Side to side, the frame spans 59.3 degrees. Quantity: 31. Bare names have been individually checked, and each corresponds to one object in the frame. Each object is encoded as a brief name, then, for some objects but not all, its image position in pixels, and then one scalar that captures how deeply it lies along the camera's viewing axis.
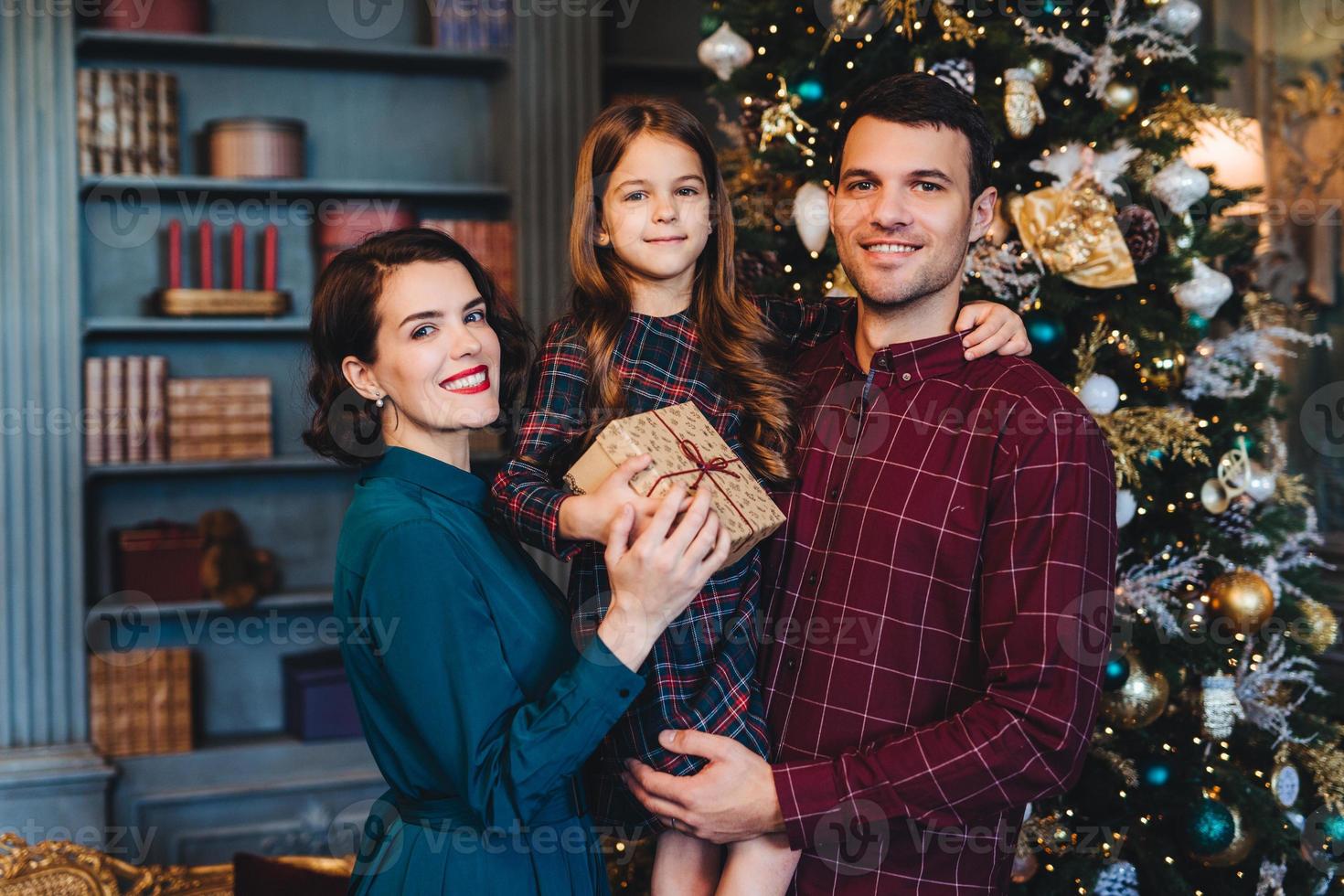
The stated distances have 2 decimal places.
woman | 1.41
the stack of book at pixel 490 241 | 3.76
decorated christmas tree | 2.33
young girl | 1.62
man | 1.43
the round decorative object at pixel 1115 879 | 2.36
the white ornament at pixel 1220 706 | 2.45
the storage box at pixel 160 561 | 3.55
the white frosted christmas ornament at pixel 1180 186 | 2.36
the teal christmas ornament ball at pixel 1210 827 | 2.28
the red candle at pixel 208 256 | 3.65
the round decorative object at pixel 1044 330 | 2.26
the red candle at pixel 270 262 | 3.71
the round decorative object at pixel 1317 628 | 2.60
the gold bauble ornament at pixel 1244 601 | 2.38
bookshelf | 3.56
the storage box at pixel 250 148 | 3.59
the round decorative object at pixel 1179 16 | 2.39
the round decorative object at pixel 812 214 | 2.42
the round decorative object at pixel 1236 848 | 2.31
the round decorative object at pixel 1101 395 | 2.29
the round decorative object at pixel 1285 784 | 2.47
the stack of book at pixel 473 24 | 3.79
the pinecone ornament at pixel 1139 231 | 2.31
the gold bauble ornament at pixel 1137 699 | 2.33
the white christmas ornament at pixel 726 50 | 2.59
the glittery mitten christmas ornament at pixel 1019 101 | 2.32
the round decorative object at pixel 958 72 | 2.32
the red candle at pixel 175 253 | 3.65
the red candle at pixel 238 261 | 3.68
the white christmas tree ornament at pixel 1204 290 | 2.36
